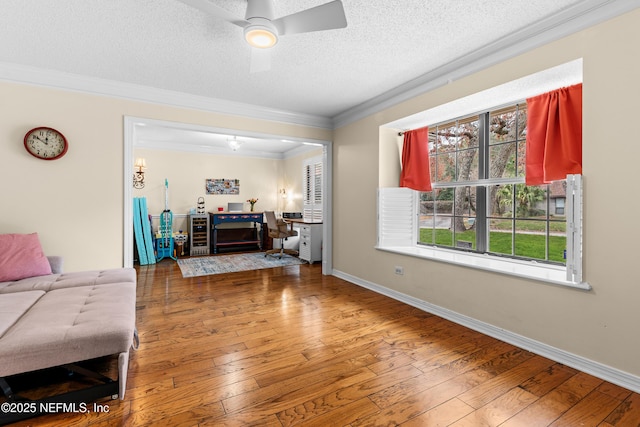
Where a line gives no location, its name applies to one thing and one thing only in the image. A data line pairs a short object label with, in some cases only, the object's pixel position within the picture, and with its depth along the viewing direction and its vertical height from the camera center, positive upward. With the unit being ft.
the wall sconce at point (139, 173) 20.18 +2.74
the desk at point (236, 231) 22.17 -1.47
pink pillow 7.94 -1.28
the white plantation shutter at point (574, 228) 6.70 -0.34
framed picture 23.47 +2.14
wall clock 9.66 +2.30
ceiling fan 5.57 +3.86
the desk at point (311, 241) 18.74 -1.84
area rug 16.52 -3.16
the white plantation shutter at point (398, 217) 12.77 -0.19
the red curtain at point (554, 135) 7.47 +2.06
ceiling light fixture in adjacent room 19.02 +4.52
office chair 19.74 -1.21
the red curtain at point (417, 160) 11.93 +2.17
